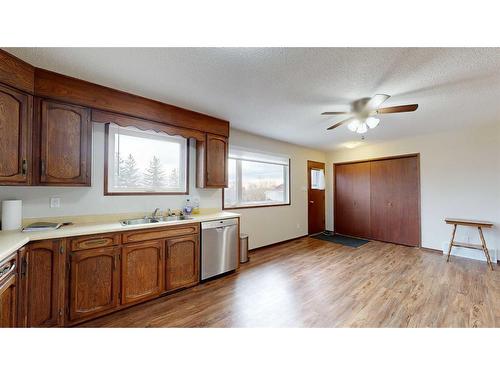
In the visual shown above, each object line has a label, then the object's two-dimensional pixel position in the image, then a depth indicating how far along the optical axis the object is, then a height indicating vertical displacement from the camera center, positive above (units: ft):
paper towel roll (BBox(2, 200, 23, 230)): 5.71 -0.65
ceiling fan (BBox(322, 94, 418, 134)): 6.92 +2.97
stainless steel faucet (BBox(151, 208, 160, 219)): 8.57 -0.91
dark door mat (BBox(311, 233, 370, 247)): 14.75 -3.76
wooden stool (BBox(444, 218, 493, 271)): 10.17 -2.07
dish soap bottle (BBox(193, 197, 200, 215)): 9.98 -0.73
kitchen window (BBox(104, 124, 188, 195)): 7.91 +1.27
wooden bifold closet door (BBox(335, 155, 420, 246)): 13.79 -0.66
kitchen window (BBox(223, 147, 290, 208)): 12.10 +0.78
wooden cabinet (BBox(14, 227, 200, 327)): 4.89 -2.53
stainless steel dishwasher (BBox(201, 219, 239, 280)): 8.59 -2.47
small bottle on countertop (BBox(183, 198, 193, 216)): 9.53 -0.84
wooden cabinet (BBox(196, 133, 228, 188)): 9.82 +1.47
